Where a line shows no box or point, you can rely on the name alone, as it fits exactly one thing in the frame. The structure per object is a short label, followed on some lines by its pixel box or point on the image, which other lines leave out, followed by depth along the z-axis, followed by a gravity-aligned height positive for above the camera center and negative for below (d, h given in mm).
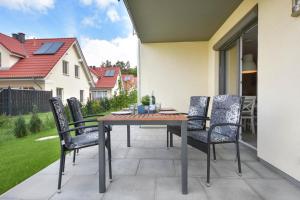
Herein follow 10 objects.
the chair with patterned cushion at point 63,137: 2268 -404
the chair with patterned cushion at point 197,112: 3418 -206
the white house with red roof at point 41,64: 11414 +1981
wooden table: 2197 -290
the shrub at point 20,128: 5465 -721
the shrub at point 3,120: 5970 -581
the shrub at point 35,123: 5927 -651
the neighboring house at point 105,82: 20161 +1607
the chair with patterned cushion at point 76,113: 2992 -197
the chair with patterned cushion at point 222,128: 2532 -357
